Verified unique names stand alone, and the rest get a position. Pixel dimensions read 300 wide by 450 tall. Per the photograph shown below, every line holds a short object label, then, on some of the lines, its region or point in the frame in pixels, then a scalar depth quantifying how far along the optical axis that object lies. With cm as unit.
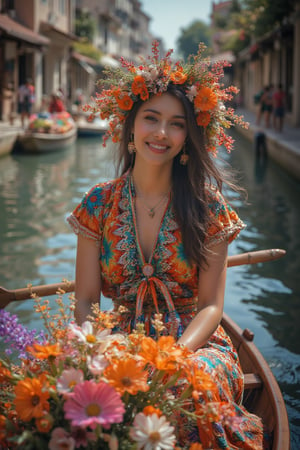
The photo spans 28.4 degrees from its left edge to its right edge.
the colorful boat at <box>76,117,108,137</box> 2136
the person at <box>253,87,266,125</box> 1923
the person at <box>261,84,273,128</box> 1838
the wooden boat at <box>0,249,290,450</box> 235
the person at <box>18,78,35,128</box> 1858
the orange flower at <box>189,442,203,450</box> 144
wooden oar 325
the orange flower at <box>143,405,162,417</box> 141
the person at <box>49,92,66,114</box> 1883
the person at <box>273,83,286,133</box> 1688
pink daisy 132
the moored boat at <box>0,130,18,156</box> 1421
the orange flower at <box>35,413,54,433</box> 137
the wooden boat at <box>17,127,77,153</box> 1530
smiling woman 259
